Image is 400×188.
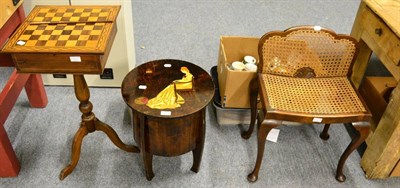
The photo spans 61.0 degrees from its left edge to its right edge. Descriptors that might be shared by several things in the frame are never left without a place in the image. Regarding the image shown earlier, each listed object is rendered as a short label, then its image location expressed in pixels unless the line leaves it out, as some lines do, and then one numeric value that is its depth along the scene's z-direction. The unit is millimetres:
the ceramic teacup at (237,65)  2004
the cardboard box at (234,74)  1830
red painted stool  1592
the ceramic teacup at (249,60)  2072
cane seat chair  1504
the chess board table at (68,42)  1294
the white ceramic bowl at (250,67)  1975
